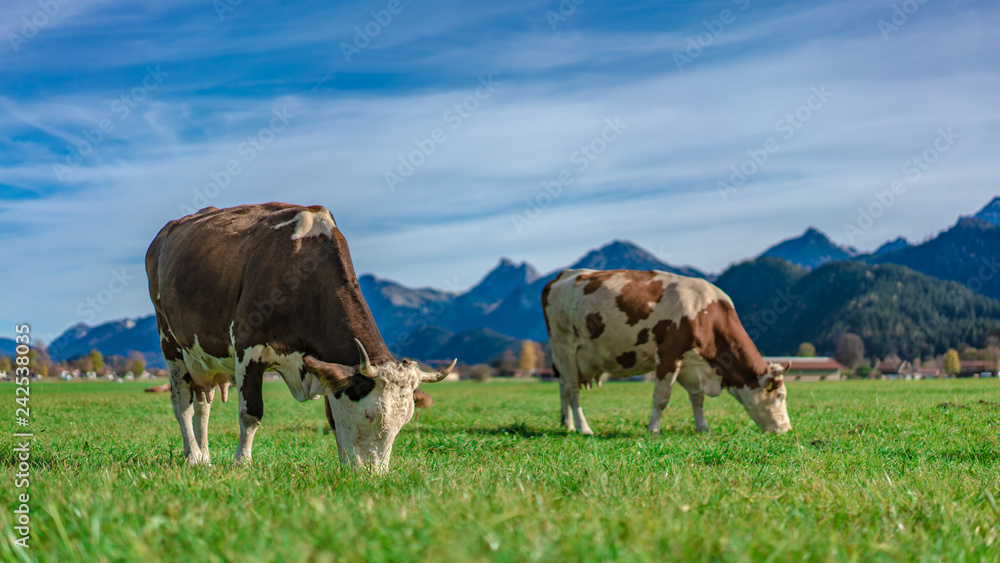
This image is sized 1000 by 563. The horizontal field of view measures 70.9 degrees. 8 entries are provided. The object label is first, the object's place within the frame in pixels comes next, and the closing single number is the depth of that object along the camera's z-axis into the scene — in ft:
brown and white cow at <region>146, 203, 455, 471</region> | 23.94
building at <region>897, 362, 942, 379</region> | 399.91
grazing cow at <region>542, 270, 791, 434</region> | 48.49
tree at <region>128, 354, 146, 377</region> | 278.26
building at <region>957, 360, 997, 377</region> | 317.13
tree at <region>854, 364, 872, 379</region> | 377.09
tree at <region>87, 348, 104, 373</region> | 224.53
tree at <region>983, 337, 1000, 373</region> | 333.54
